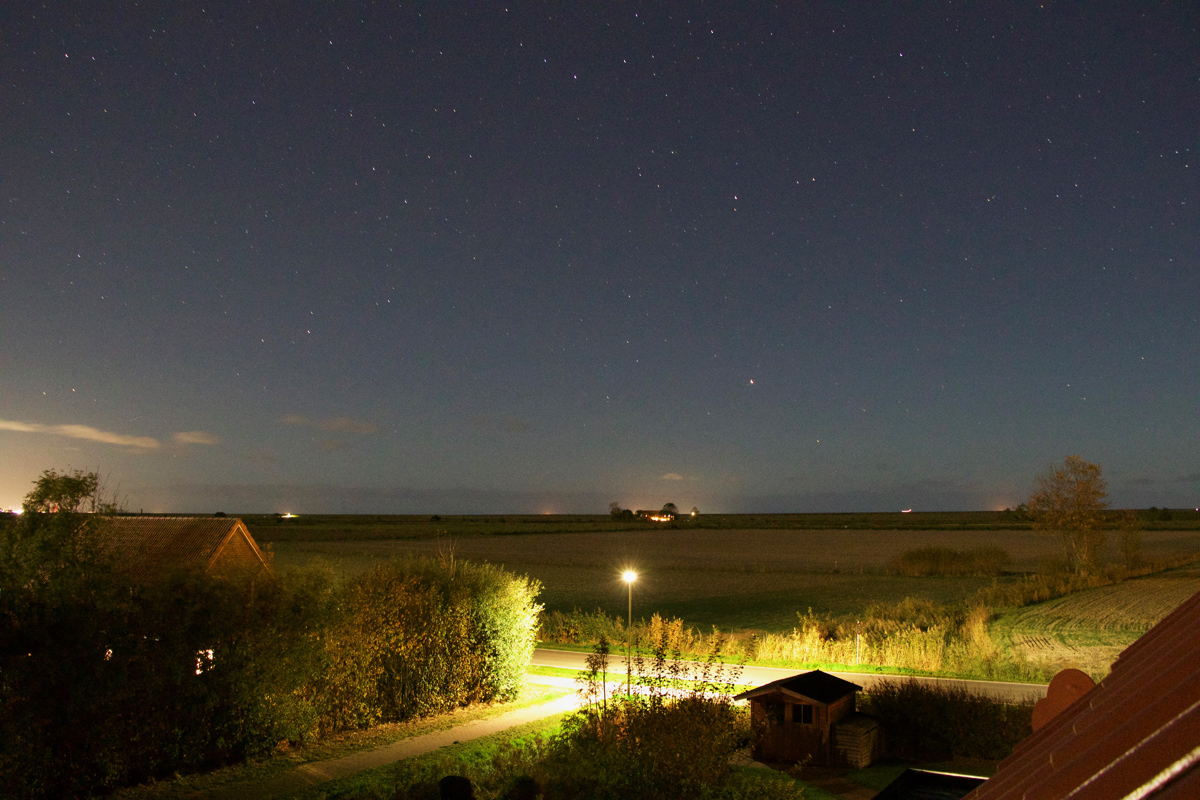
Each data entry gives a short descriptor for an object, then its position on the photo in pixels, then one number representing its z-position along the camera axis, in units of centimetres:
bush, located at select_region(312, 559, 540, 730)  1720
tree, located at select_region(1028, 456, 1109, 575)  5338
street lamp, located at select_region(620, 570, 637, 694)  2531
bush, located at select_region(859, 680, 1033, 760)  1578
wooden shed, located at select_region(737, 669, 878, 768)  1530
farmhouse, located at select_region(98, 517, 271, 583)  2127
